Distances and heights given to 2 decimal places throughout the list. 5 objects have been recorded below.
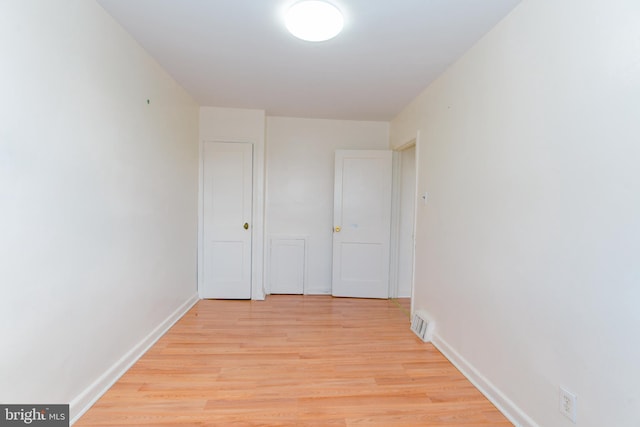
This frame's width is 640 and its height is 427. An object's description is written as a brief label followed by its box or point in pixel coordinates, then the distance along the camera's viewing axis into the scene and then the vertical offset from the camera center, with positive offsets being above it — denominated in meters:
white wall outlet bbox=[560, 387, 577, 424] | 1.26 -0.89
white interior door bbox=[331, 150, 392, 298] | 3.63 -0.23
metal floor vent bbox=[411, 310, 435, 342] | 2.51 -1.11
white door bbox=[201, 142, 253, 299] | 3.45 -0.22
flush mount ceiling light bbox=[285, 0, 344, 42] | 1.58 +1.08
